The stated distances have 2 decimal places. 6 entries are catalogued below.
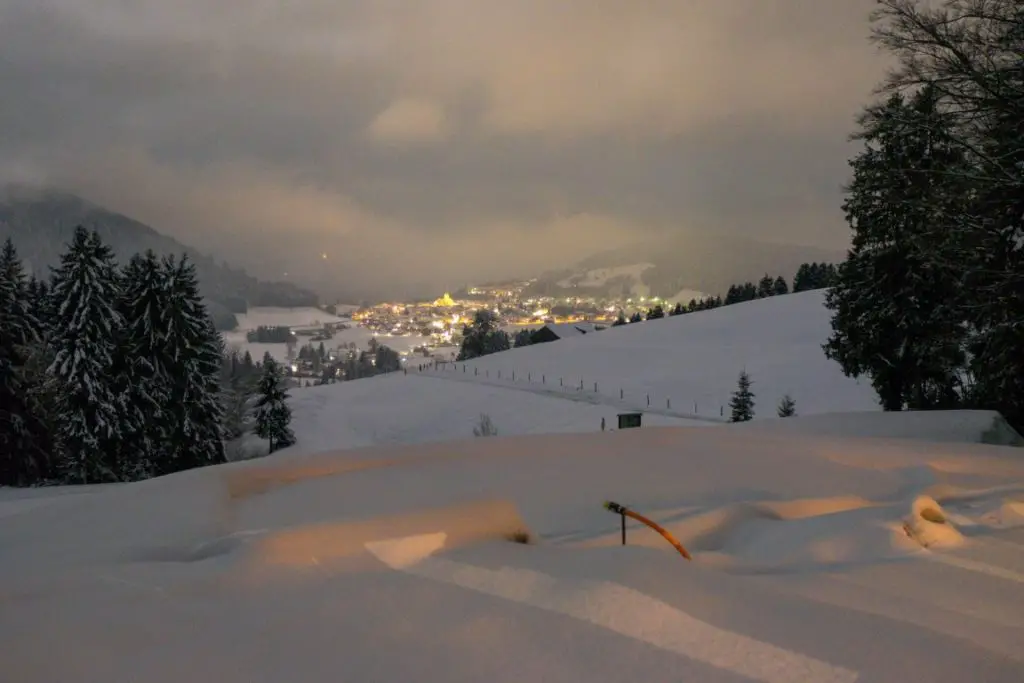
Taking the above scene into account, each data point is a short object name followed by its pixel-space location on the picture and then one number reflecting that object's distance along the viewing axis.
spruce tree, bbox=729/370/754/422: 27.81
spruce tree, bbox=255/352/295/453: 32.41
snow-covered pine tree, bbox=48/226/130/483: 20.81
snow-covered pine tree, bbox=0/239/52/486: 20.98
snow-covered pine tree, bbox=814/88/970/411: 15.72
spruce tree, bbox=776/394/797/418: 27.65
